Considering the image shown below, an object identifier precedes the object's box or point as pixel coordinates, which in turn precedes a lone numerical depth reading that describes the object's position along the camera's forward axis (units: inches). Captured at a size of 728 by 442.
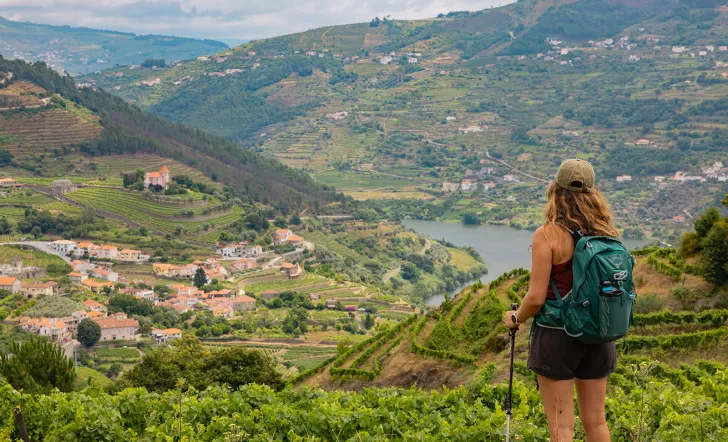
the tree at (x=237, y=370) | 633.0
